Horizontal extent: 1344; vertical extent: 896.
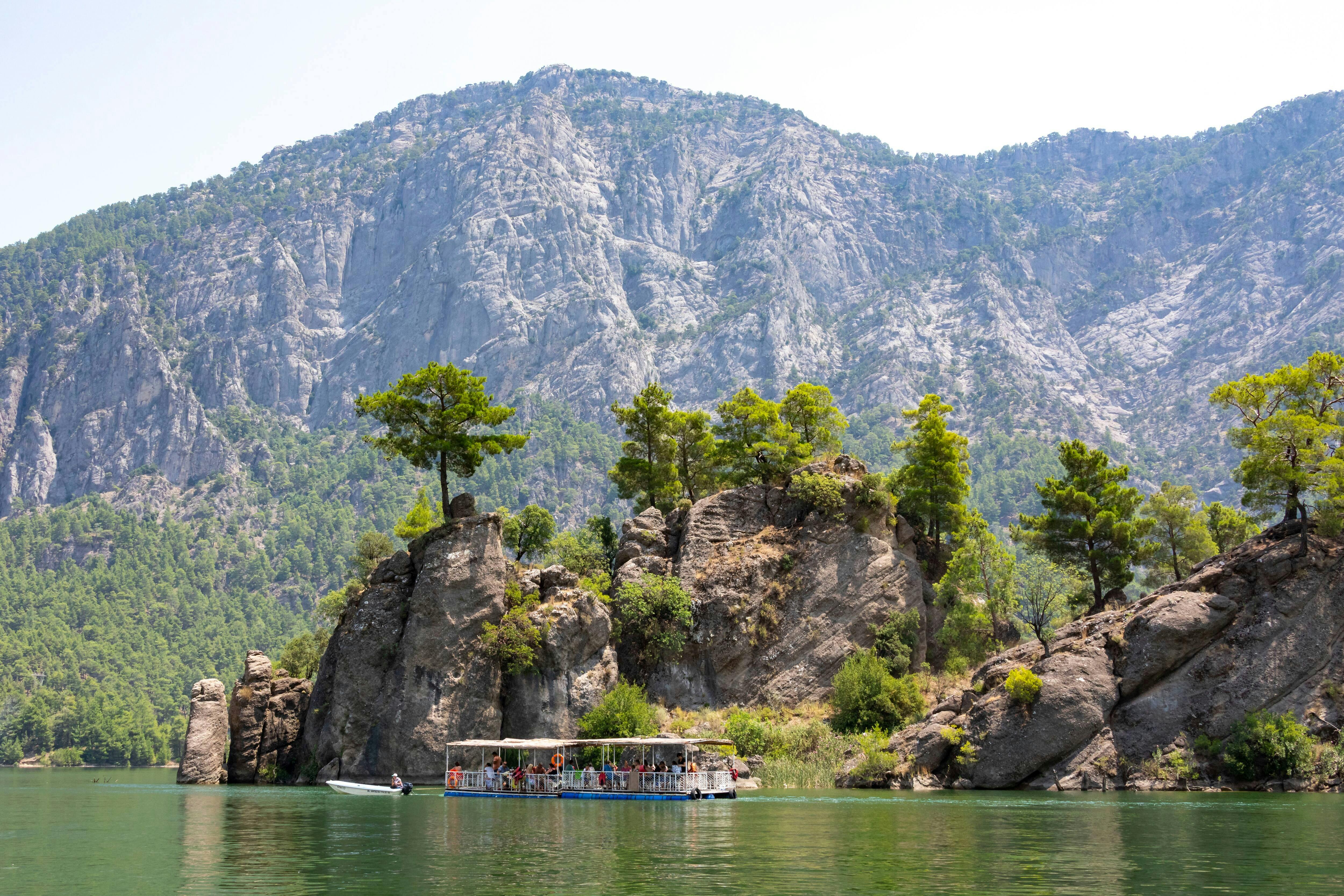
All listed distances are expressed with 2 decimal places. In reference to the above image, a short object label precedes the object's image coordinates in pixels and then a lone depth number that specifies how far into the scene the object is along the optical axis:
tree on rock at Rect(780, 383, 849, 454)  101.94
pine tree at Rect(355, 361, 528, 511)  85.94
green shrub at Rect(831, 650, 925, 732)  76.81
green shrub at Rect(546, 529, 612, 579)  94.06
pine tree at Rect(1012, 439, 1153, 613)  81.62
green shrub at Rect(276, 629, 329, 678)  118.62
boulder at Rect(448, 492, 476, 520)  87.19
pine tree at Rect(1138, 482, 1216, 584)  91.06
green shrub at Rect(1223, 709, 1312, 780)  61.06
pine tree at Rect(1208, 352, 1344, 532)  67.56
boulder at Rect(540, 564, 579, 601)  85.31
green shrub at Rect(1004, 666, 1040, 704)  64.81
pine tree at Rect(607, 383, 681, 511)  97.94
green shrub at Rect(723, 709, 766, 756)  77.06
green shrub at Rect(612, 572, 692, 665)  85.06
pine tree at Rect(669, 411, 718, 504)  101.44
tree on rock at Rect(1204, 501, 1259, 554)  93.56
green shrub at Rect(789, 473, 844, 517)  87.62
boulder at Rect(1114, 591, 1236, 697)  65.44
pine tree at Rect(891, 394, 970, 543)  93.31
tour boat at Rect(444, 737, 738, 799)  62.09
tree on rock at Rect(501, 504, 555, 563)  102.25
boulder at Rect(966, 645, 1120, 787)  64.81
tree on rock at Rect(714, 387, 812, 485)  96.38
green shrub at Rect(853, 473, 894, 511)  87.56
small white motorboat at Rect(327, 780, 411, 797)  68.44
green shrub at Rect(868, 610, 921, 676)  82.94
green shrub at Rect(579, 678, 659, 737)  75.88
